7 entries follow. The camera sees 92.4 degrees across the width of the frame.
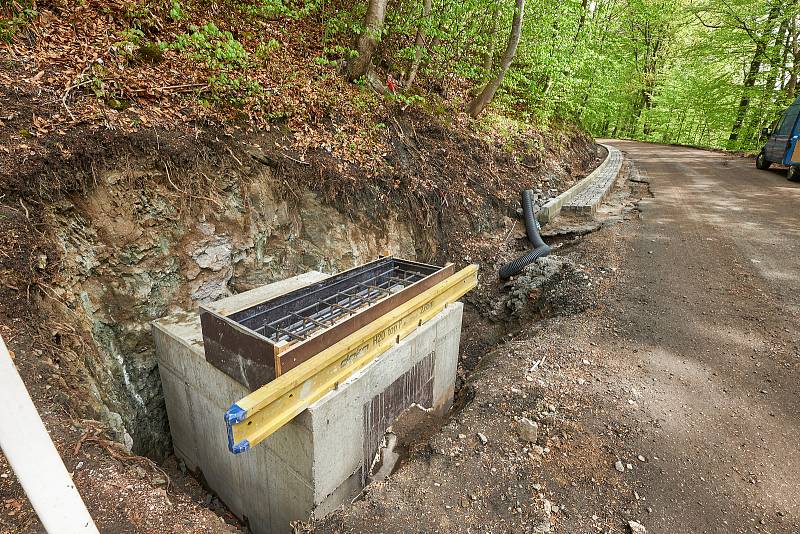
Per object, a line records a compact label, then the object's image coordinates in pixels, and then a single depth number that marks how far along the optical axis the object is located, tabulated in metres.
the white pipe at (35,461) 1.16
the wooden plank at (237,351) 2.92
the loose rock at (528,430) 3.44
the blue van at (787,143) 12.15
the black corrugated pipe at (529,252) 7.60
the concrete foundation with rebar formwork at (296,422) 3.28
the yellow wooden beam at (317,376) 2.49
